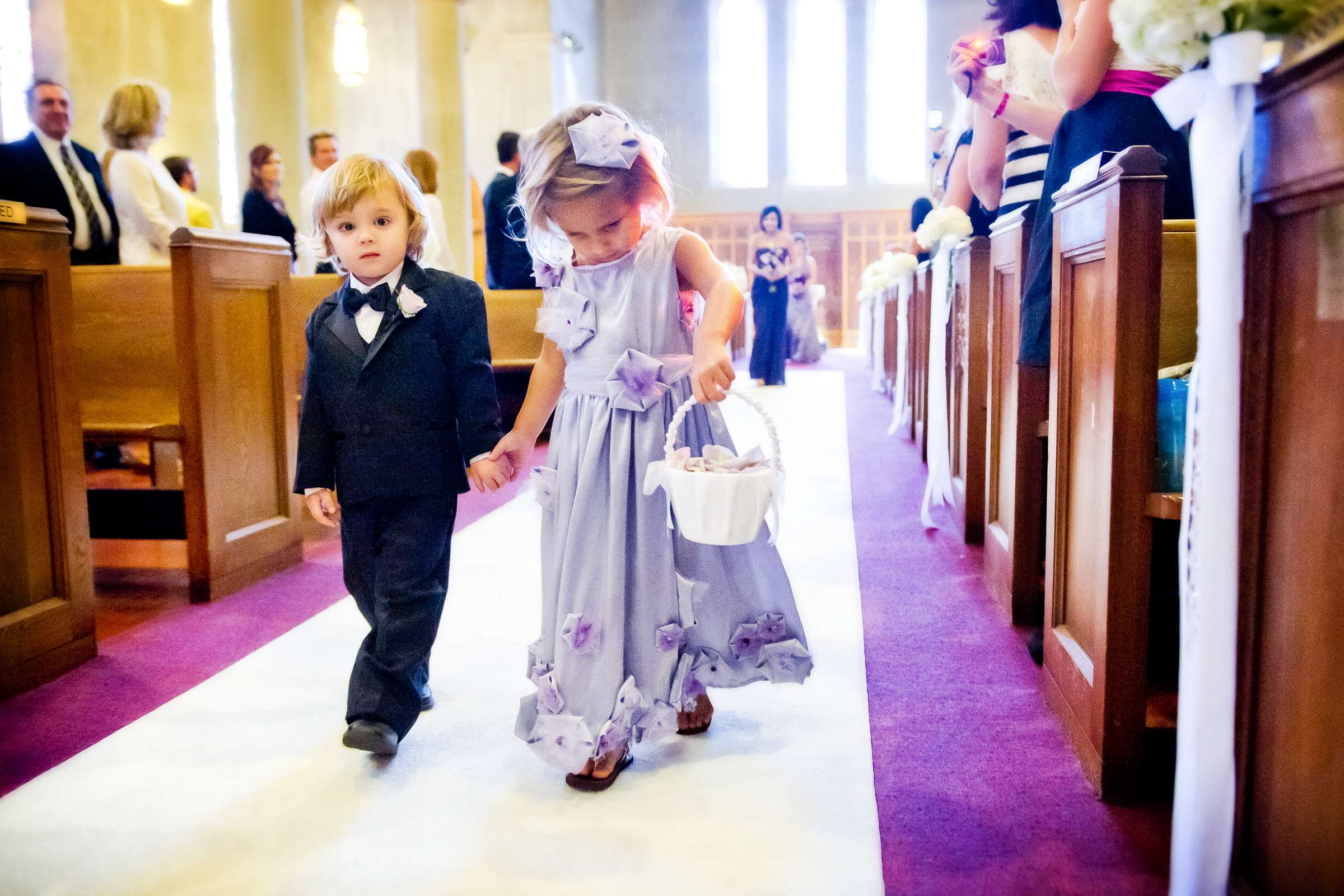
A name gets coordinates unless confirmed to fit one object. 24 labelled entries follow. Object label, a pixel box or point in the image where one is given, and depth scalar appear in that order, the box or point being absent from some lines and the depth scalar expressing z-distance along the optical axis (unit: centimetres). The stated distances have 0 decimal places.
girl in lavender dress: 212
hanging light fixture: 919
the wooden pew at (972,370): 394
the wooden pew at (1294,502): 137
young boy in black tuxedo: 227
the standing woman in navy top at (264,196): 664
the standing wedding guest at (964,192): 477
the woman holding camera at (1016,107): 310
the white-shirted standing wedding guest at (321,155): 704
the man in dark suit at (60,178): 474
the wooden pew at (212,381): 360
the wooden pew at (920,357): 641
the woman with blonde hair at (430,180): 672
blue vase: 204
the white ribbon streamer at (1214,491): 148
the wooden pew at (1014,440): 300
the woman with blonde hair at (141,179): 474
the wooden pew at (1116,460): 196
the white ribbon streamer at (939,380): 430
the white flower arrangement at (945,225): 436
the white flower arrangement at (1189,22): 139
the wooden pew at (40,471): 283
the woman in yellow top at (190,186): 640
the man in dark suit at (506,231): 717
